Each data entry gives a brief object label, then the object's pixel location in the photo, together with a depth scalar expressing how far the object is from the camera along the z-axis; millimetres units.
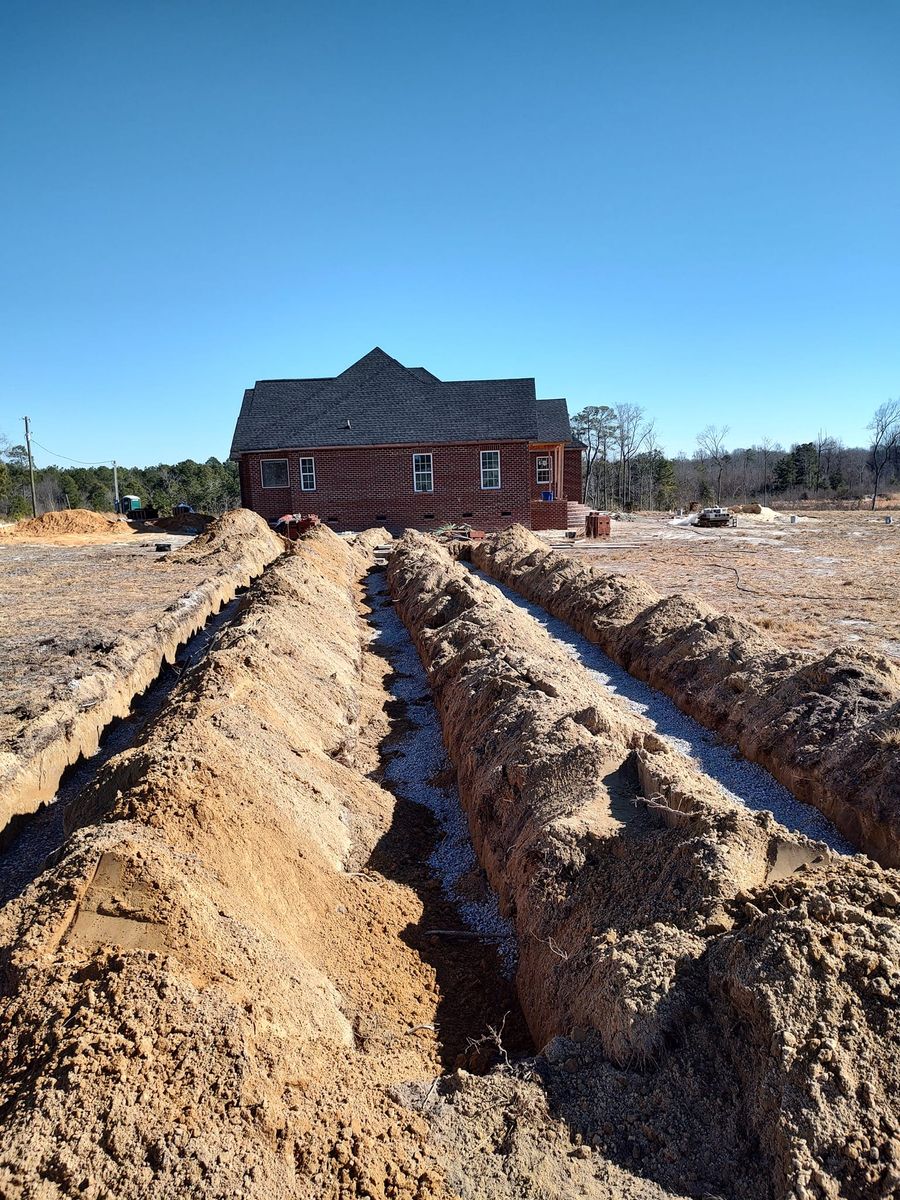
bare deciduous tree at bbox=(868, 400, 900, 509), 49281
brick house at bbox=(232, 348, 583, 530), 27953
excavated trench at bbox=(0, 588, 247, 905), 5508
